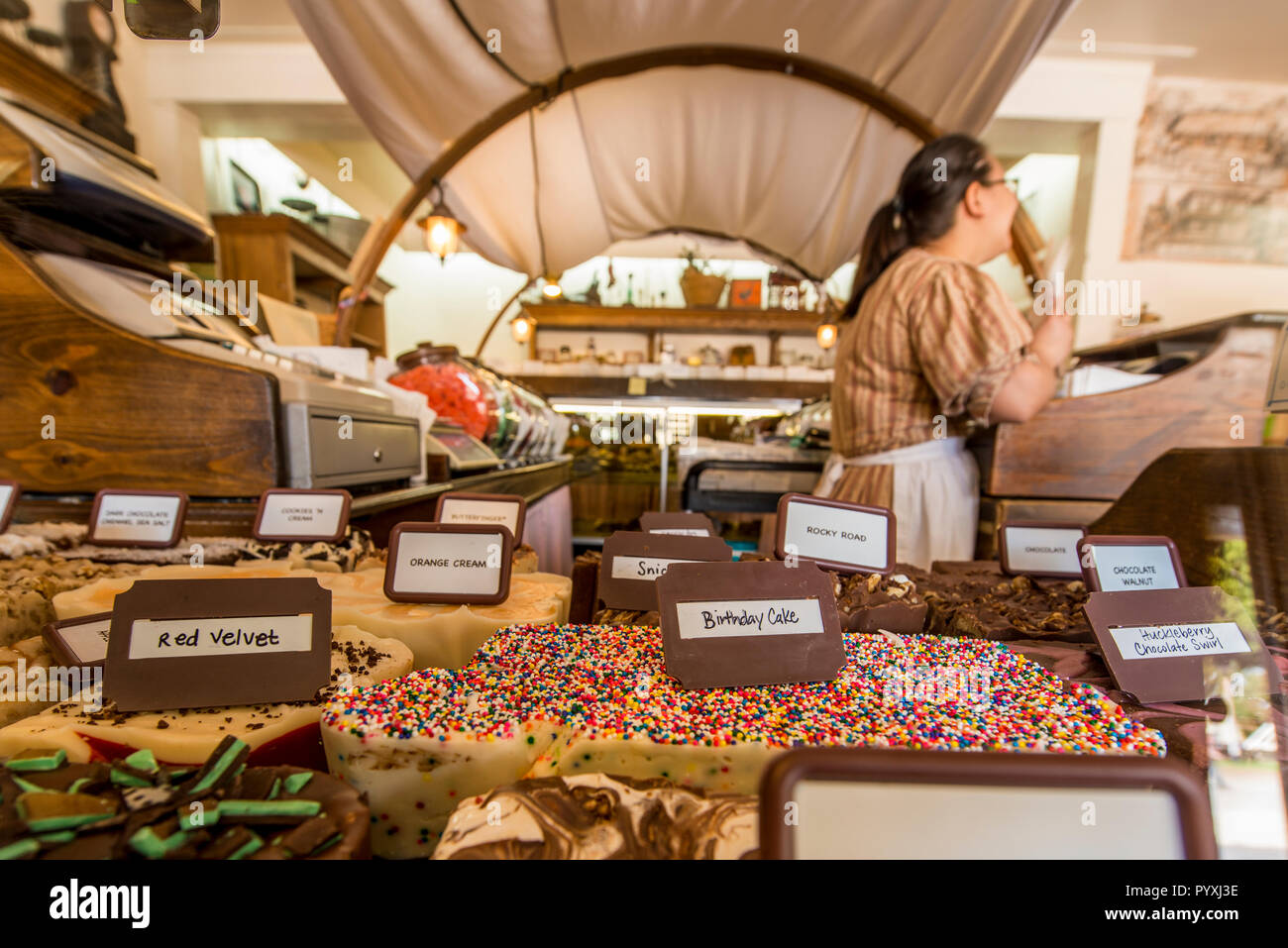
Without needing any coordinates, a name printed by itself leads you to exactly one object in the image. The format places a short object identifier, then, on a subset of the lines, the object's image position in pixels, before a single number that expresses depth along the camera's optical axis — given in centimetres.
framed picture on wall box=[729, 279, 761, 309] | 477
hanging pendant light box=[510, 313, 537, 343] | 447
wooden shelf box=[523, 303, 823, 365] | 471
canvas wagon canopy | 153
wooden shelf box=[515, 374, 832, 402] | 362
